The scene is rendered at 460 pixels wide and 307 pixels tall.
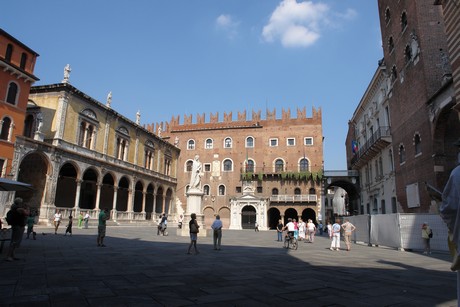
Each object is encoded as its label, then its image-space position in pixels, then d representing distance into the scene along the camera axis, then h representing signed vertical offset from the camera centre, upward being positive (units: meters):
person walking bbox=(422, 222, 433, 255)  12.62 -0.46
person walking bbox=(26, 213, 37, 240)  13.20 -0.42
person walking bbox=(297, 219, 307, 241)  19.61 -0.47
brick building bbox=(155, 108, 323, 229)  38.25 +6.71
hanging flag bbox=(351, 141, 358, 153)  33.62 +7.75
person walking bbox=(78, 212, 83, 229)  23.38 -0.26
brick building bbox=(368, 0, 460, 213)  15.71 +6.40
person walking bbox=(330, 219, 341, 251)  12.98 -0.55
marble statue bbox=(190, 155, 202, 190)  18.94 +2.46
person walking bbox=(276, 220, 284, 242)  17.73 -0.45
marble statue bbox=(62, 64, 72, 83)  25.30 +11.02
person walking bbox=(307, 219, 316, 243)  17.80 -0.47
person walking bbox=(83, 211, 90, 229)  23.41 -0.25
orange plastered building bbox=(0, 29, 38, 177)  20.38 +8.07
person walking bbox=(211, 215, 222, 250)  11.35 -0.31
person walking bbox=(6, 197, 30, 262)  7.42 -0.13
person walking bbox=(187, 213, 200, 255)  10.03 -0.35
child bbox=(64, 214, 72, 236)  16.12 -0.58
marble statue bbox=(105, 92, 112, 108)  30.23 +10.79
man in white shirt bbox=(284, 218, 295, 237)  13.33 -0.33
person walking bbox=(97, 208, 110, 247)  11.28 -0.43
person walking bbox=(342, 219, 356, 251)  13.10 -0.32
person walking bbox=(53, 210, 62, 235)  17.59 -0.30
